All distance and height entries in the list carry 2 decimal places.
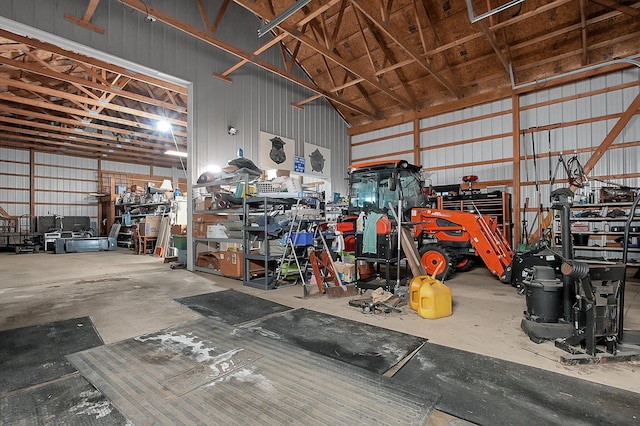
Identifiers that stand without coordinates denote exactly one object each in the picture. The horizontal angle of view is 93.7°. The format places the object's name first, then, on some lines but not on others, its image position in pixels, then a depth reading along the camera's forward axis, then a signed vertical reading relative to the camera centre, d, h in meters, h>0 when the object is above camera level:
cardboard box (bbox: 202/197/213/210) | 6.49 +0.30
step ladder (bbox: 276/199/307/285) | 4.79 -0.62
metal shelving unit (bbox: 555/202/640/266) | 5.59 -0.25
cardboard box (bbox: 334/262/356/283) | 4.91 -0.92
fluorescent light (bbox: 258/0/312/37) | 5.11 +3.64
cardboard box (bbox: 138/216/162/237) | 10.19 -0.30
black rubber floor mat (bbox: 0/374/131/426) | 1.58 -1.06
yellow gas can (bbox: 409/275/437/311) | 3.51 -0.90
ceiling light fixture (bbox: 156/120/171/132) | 10.89 +3.41
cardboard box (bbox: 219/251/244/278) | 5.52 -0.88
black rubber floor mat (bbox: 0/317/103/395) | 2.04 -1.08
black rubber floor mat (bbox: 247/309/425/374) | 2.32 -1.11
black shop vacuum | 2.26 -0.79
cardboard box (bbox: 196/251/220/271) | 6.34 -0.94
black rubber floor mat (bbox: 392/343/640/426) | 1.60 -1.09
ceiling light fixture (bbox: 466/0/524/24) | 5.30 +3.68
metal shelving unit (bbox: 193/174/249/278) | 5.63 -0.17
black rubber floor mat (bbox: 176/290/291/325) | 3.39 -1.13
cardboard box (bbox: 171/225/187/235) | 7.35 -0.30
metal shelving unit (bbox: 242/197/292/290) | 4.90 -0.55
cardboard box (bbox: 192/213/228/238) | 6.49 -0.09
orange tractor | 5.18 -0.12
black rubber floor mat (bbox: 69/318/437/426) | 1.61 -1.07
